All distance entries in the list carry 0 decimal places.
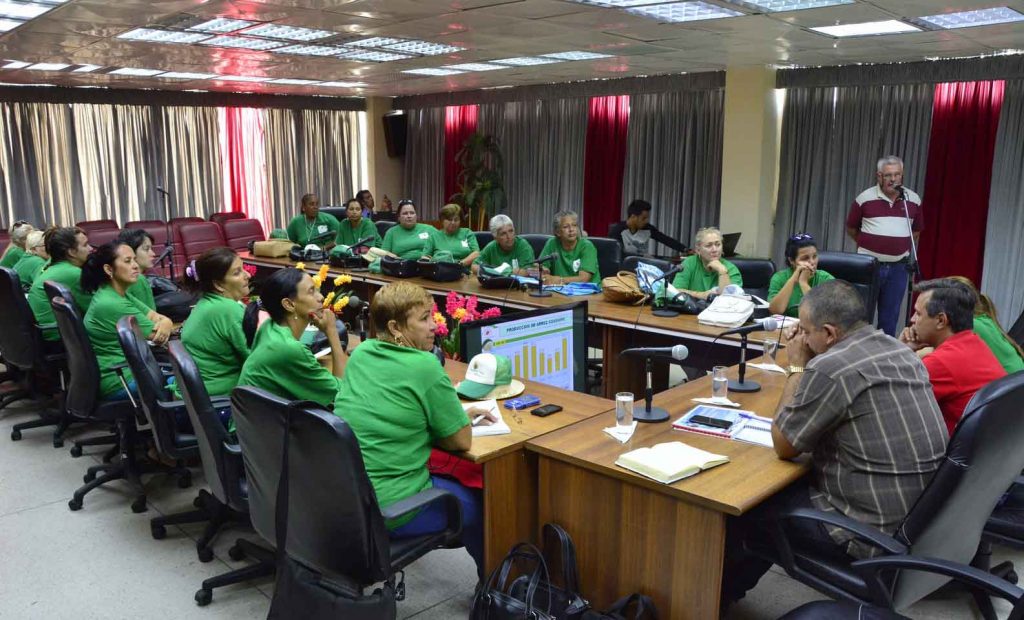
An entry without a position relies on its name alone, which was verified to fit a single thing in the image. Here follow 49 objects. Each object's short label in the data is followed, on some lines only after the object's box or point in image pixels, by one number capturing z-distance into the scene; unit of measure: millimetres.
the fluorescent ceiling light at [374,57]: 6613
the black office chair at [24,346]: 4188
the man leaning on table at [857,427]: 2004
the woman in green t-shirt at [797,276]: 4102
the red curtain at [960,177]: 6883
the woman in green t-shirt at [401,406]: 2154
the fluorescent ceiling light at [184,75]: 7998
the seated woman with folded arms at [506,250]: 5680
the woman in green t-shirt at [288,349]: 2559
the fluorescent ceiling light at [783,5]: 4285
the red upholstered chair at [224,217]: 10016
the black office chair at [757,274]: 4863
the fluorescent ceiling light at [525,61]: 7074
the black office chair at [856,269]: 4406
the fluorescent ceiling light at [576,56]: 6699
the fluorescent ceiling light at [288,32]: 5211
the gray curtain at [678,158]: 8508
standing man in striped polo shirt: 5555
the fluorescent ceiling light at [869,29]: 5023
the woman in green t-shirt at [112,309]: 3607
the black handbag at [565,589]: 2172
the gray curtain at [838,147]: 7246
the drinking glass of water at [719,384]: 2744
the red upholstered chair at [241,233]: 9523
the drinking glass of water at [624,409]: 2439
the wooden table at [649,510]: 2021
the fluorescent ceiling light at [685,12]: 4520
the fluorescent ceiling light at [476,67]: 7472
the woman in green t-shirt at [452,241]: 6516
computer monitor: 2779
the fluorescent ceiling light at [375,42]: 5762
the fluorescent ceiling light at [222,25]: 4953
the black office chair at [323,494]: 1878
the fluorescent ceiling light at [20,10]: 4355
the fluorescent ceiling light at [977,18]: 4605
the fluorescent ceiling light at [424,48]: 6094
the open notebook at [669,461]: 2078
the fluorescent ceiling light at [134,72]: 7660
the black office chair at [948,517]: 1854
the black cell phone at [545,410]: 2617
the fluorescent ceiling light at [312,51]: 6176
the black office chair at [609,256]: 5949
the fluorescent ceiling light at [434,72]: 8000
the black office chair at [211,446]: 2506
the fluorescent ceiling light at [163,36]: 5344
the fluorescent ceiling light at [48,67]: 7125
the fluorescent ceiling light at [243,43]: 5734
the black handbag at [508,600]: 2137
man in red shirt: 2439
